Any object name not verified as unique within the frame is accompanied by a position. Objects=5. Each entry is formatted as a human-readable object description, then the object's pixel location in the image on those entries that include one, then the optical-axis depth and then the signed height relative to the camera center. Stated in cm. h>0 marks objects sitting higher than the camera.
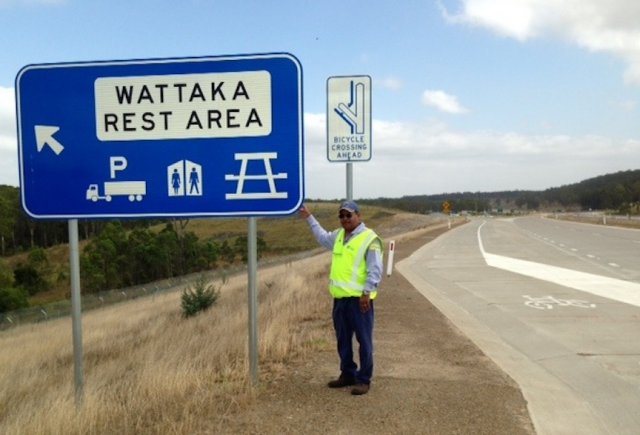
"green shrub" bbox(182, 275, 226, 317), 1274 -224
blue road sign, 443 +49
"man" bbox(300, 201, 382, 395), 471 -74
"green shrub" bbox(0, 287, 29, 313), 4422 -756
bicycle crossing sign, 826 +120
